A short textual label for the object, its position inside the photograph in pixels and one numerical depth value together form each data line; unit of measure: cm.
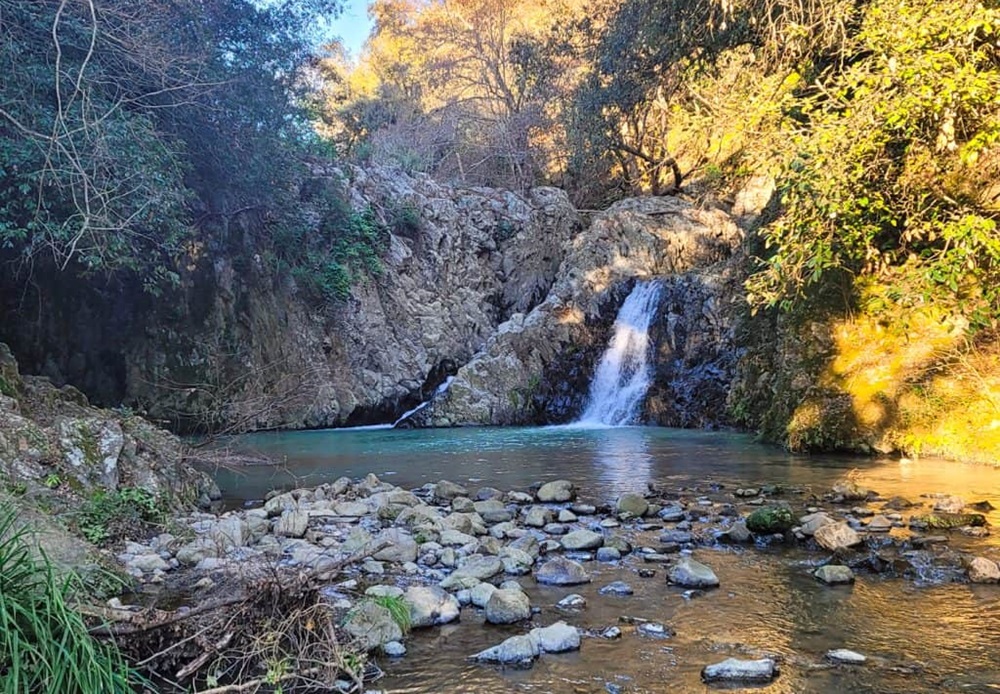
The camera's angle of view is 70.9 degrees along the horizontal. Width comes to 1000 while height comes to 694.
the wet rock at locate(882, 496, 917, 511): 584
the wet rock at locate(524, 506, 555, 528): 574
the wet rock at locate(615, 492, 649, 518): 600
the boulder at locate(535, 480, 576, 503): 674
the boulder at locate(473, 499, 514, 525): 600
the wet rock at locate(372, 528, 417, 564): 471
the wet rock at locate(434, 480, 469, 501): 692
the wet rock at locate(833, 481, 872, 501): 631
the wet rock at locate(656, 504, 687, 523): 579
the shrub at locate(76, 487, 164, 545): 468
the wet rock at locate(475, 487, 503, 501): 692
